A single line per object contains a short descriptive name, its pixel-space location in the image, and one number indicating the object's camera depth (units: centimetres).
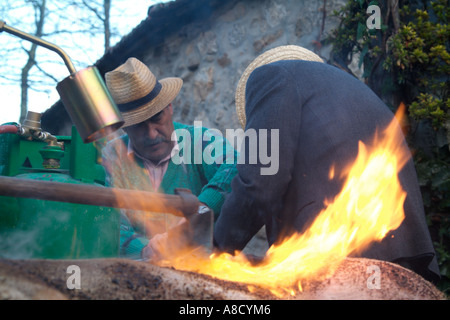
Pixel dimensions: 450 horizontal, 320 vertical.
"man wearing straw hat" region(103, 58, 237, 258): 266
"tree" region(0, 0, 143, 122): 1040
